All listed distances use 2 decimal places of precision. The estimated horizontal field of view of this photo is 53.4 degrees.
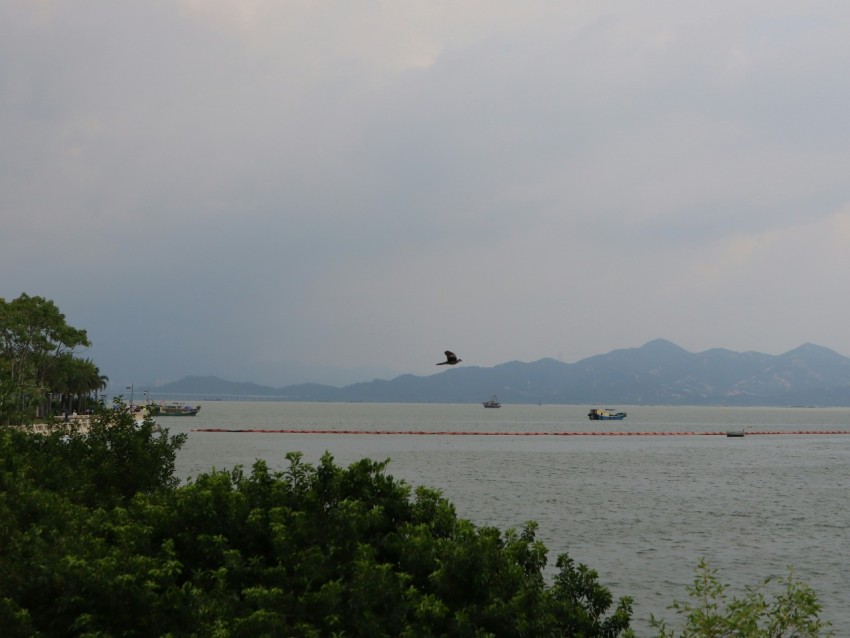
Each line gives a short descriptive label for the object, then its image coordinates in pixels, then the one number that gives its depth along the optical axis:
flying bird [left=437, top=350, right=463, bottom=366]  24.54
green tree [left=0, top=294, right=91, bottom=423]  118.00
